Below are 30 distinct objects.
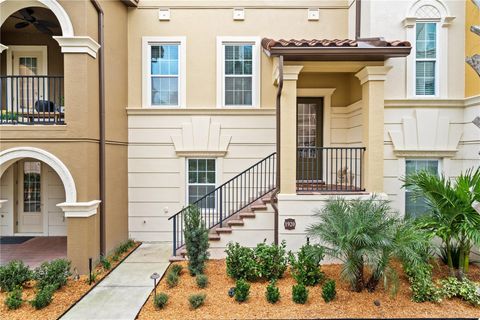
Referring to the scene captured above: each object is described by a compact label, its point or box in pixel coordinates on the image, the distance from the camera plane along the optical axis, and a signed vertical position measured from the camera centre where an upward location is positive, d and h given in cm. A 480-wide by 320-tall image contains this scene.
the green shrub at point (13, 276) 555 -226
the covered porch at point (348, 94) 643 +143
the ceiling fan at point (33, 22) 740 +331
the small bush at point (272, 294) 504 -235
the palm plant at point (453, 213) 555 -110
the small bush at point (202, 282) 562 -238
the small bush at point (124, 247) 763 -247
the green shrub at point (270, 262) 588 -213
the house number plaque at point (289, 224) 675 -157
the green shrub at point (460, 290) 514 -236
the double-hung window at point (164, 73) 863 +231
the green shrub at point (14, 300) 490 -239
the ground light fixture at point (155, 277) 506 -220
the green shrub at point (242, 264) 585 -216
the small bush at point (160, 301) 493 -240
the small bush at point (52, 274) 554 -224
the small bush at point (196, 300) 491 -238
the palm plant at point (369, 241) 498 -146
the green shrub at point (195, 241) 607 -176
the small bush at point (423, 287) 511 -229
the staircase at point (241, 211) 714 -148
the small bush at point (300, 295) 502 -234
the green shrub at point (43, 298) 492 -238
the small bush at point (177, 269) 612 -235
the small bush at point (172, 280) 566 -237
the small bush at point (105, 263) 666 -244
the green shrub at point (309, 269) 559 -215
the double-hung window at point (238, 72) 862 +233
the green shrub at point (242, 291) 508 -232
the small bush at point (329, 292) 507 -231
